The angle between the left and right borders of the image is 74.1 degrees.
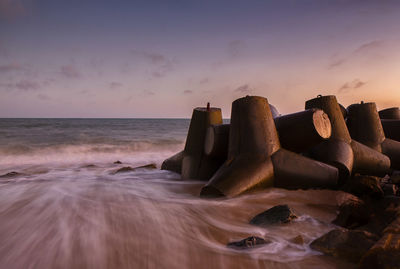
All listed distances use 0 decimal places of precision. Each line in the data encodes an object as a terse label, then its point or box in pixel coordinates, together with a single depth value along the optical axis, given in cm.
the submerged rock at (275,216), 217
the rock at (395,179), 329
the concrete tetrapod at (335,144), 337
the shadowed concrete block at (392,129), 496
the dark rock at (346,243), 152
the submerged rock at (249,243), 178
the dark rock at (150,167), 599
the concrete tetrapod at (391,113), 582
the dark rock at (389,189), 272
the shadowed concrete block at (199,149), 402
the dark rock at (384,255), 123
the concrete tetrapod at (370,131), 445
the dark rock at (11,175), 587
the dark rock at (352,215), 213
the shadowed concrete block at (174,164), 498
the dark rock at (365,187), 266
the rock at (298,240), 184
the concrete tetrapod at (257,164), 301
